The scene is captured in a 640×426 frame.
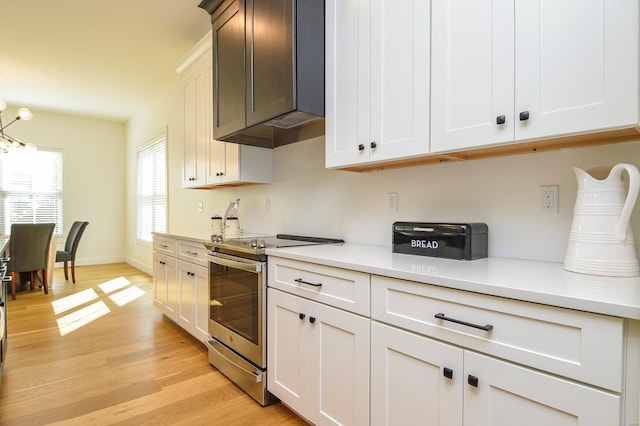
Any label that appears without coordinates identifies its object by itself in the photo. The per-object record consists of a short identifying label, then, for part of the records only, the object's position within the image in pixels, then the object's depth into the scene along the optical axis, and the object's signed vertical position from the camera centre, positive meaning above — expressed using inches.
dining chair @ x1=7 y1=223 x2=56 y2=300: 166.7 -19.7
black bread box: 57.4 -5.2
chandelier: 165.3 +31.3
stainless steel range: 76.5 -24.5
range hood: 74.1 +33.7
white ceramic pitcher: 42.4 -2.1
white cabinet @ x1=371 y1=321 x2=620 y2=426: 35.0 -21.4
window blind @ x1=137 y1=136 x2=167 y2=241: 209.6 +13.5
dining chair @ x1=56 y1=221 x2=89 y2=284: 200.4 -25.1
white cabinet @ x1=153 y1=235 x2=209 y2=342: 103.8 -24.9
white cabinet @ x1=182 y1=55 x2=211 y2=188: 128.8 +33.4
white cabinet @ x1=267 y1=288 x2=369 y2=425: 56.0 -27.4
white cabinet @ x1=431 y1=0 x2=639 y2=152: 39.8 +18.6
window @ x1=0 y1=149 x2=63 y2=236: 230.7 +14.4
